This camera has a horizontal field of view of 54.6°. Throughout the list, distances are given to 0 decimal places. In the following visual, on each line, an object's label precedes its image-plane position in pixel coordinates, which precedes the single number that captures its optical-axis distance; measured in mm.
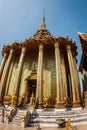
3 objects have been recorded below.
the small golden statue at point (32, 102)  7386
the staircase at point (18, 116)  6151
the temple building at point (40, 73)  7905
